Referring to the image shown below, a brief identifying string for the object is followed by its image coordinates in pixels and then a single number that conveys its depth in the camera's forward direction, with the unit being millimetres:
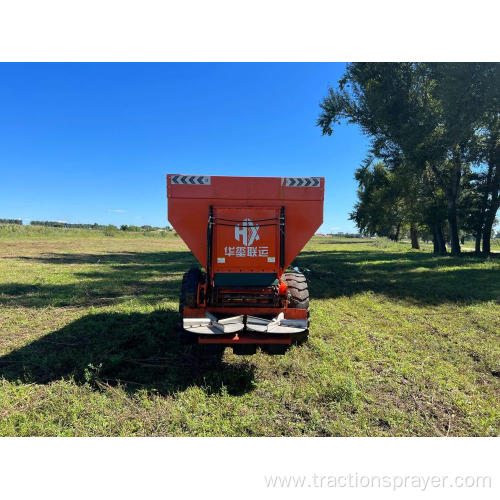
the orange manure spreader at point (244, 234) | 4305
